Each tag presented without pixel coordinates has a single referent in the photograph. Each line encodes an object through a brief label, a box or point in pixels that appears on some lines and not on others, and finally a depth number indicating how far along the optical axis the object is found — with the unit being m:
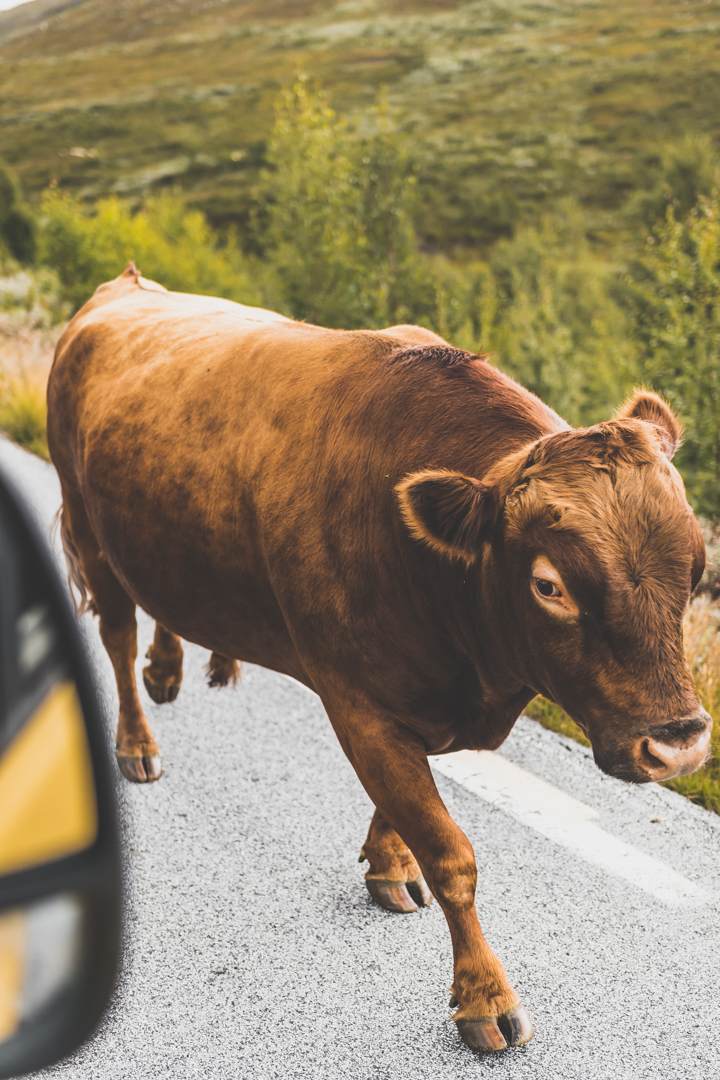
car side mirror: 0.96
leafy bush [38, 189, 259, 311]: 21.36
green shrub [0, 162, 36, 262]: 51.97
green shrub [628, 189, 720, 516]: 10.23
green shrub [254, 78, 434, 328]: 20.58
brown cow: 1.89
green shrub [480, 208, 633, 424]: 20.73
